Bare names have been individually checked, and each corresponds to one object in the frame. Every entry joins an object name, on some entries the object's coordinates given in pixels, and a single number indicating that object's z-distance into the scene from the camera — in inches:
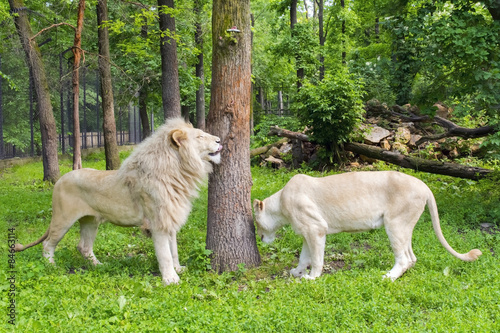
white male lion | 235.8
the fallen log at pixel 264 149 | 673.0
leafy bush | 533.0
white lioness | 230.4
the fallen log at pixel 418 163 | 388.4
